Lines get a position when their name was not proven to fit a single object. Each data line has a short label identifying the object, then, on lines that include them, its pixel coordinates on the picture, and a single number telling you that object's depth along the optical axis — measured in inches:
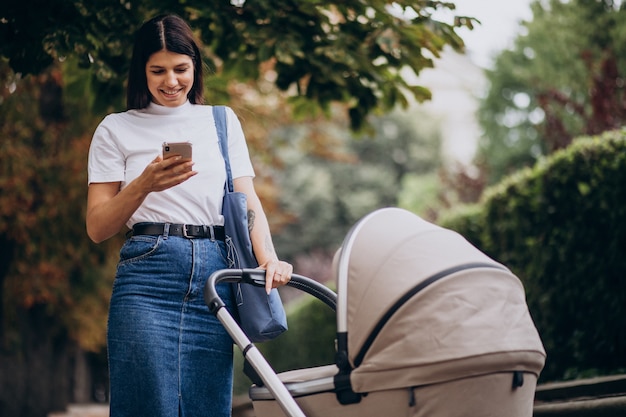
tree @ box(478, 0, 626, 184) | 997.8
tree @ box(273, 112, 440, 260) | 1453.0
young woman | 126.4
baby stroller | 111.9
